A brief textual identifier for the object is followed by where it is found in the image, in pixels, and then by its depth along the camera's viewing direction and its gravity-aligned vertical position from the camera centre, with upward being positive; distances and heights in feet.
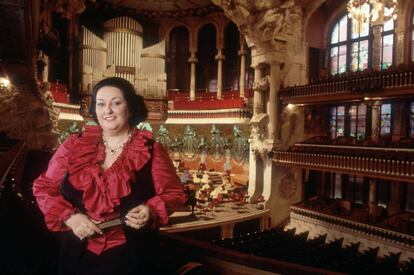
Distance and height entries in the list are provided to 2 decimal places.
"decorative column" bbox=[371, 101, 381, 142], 57.72 +1.40
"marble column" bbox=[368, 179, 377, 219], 55.16 -9.62
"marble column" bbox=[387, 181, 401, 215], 57.11 -10.30
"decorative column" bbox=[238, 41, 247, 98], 81.00 +13.20
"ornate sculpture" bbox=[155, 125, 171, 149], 85.87 -1.84
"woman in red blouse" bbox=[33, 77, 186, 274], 7.08 -1.30
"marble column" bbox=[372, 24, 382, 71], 58.65 +12.13
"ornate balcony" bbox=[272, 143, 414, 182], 45.50 -4.00
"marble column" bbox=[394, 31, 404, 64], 57.12 +12.83
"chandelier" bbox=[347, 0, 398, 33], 41.81 +13.45
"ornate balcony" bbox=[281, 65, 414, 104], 48.06 +6.11
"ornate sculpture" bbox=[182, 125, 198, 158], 85.46 -3.28
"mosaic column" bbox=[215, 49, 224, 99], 84.73 +13.07
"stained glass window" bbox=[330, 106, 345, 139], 67.73 +1.67
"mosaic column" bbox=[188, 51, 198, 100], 87.20 +13.04
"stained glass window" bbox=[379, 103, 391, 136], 59.72 +1.78
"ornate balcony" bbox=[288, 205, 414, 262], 46.68 -13.82
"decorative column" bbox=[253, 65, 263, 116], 66.54 +5.56
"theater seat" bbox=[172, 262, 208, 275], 7.74 -2.92
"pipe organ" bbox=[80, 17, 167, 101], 79.92 +14.94
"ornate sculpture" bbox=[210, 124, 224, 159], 82.12 -3.23
